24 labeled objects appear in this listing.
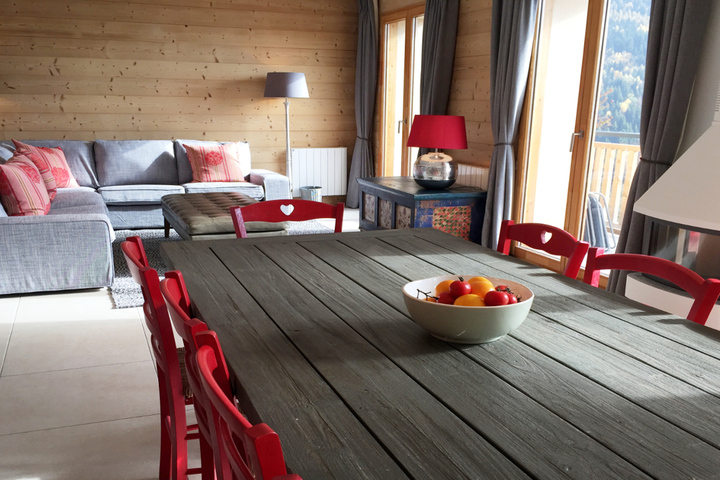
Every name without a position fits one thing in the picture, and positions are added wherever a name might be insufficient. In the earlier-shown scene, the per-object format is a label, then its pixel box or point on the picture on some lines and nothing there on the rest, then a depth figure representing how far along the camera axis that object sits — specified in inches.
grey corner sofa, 150.0
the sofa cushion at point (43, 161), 201.5
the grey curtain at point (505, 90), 163.9
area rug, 154.0
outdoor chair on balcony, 154.2
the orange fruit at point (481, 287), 53.4
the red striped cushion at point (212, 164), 242.5
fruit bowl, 50.0
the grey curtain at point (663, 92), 116.4
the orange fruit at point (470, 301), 51.0
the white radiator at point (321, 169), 283.9
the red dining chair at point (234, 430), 29.7
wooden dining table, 35.5
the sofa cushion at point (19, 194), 156.9
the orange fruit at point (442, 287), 55.2
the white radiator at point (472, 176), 189.7
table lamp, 174.1
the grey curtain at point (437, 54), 197.9
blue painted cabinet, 173.2
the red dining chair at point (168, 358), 60.1
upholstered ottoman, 166.6
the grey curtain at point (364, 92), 268.7
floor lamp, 251.9
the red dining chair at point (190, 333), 44.1
